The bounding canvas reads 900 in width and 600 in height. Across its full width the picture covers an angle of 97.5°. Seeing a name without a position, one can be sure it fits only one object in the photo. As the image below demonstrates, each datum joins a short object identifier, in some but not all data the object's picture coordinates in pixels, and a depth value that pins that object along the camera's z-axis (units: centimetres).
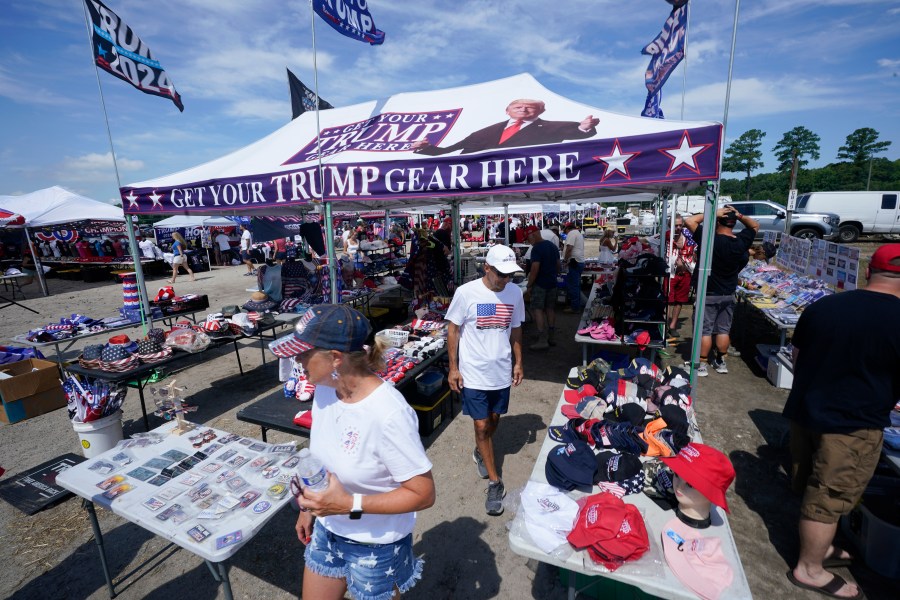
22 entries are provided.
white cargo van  1819
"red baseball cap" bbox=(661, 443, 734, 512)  197
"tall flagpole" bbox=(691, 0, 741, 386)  365
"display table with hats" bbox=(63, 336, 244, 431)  410
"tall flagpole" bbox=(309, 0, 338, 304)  464
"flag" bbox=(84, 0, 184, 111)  523
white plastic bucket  383
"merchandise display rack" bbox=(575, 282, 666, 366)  479
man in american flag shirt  314
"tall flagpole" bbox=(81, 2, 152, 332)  612
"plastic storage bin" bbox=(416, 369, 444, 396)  457
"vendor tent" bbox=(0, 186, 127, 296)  1359
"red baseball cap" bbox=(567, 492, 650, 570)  184
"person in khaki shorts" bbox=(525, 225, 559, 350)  701
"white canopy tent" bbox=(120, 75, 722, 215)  354
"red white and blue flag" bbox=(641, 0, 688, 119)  478
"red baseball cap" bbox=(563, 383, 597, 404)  358
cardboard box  504
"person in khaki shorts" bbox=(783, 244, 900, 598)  224
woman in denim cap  145
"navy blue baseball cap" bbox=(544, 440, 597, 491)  243
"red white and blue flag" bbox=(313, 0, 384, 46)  430
